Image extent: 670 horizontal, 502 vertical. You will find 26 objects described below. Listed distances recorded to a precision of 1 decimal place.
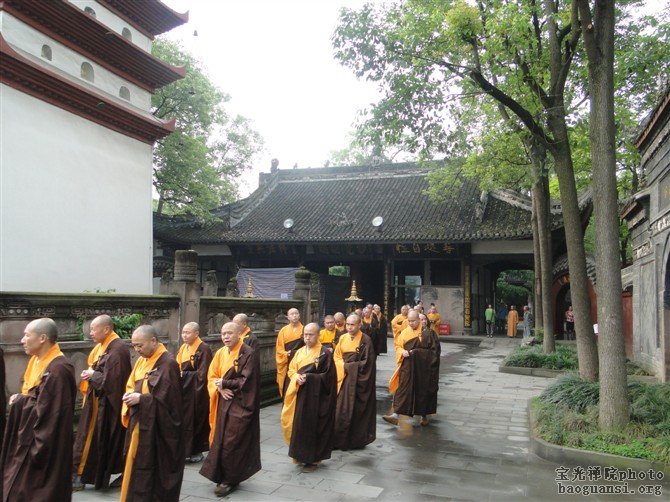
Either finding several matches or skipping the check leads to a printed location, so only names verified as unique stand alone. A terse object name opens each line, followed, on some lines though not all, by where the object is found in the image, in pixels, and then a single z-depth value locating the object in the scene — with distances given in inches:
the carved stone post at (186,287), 307.8
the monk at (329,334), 385.1
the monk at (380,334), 625.6
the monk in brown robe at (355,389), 265.9
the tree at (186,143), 854.5
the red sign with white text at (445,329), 857.5
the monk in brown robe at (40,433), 153.3
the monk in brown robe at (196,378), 234.4
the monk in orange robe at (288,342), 327.9
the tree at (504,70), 322.3
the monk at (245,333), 261.5
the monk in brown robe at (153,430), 166.9
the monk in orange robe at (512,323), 913.5
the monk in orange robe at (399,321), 547.5
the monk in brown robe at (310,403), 232.1
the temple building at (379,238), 856.3
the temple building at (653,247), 359.3
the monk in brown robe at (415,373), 320.5
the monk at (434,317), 717.3
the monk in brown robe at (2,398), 187.3
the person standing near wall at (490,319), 871.1
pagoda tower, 430.2
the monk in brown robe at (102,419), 202.5
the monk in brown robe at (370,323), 565.7
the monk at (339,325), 392.2
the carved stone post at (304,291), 454.0
